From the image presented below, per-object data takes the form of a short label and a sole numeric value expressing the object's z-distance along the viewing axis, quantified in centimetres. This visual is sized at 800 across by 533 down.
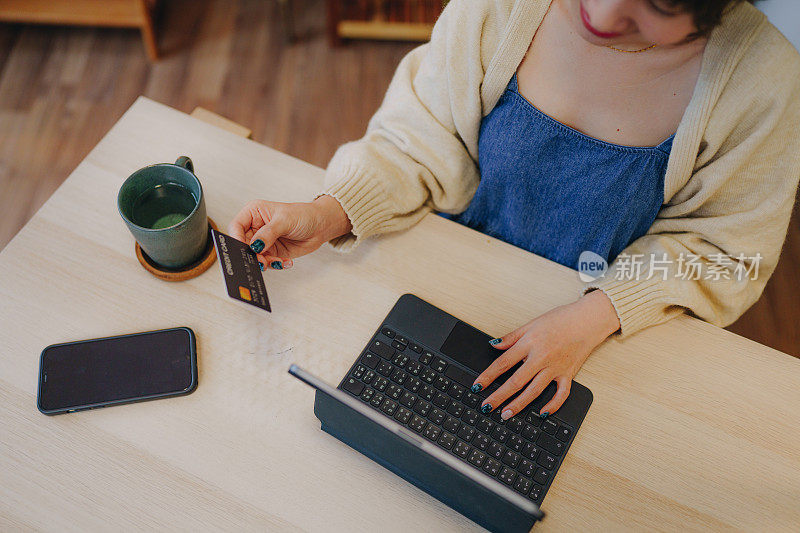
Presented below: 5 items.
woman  72
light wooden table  71
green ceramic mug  75
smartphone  74
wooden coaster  82
